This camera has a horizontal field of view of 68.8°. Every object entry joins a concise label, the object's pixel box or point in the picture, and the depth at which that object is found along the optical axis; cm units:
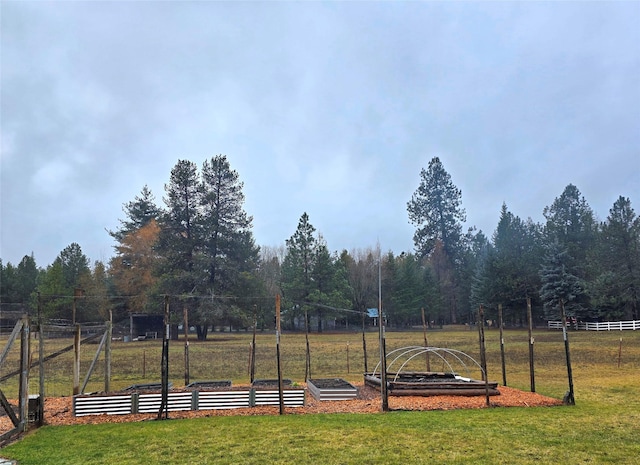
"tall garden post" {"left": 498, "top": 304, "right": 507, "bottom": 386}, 1505
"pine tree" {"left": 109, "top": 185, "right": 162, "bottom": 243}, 5559
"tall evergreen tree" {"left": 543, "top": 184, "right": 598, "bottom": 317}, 4609
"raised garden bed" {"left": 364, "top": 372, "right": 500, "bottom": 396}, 1342
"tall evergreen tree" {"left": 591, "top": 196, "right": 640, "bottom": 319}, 4238
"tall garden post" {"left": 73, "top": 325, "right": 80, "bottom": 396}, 1106
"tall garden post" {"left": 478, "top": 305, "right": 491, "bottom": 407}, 1416
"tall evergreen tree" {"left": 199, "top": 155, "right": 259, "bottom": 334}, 4194
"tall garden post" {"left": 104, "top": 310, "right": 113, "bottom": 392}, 1249
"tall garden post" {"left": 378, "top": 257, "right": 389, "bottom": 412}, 1099
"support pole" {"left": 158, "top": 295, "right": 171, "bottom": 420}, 1026
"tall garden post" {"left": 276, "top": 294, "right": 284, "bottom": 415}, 1080
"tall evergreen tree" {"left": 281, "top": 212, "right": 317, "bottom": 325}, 5012
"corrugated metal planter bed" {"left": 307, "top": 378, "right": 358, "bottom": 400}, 1268
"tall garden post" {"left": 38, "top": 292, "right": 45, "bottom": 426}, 973
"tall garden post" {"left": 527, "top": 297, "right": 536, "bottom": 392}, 1360
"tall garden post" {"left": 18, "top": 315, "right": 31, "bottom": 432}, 908
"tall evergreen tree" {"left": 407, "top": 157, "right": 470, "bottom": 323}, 6788
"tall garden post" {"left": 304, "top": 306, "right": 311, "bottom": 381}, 1710
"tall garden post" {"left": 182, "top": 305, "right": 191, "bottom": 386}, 1452
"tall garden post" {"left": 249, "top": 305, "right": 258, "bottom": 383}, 1539
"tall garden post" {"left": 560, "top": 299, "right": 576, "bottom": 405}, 1174
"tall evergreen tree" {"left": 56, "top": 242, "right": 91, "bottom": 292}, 5084
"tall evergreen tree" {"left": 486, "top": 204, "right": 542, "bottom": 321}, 5022
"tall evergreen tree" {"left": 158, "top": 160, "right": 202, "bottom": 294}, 4066
